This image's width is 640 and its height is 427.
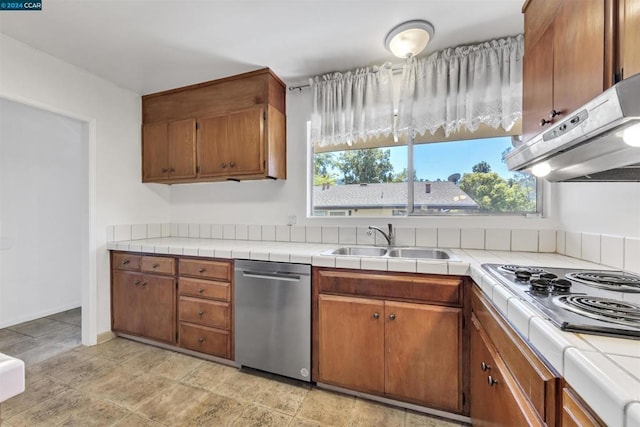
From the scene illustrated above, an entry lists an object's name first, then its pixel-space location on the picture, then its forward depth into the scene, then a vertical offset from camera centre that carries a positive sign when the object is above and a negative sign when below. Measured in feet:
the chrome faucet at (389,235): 7.18 -0.66
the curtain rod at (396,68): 7.30 +3.87
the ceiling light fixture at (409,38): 5.73 +3.76
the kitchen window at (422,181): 6.79 +0.80
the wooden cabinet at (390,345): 5.01 -2.65
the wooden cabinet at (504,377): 2.30 -1.80
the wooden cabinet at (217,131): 7.76 +2.44
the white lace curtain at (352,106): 7.26 +2.90
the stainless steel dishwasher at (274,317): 5.93 -2.44
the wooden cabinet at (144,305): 7.48 -2.74
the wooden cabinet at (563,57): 2.98 +2.02
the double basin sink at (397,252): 6.55 -1.06
